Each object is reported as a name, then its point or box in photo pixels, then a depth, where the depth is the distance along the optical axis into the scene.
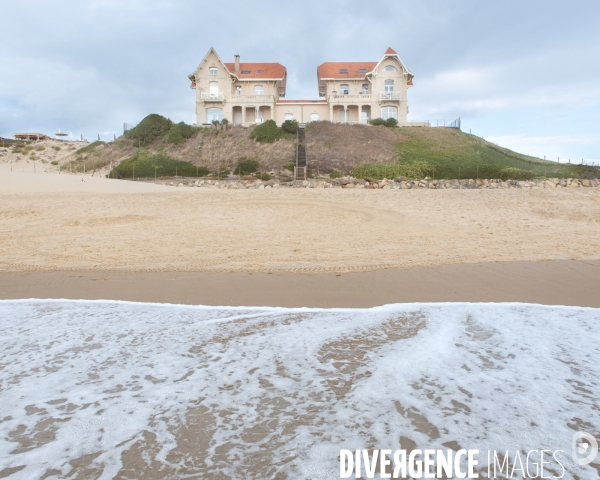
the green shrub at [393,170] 30.27
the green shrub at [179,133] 38.97
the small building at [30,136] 50.79
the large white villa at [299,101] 46.44
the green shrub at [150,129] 40.62
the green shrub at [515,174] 27.92
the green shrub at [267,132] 37.62
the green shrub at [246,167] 30.84
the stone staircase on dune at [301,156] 29.65
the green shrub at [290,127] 40.06
